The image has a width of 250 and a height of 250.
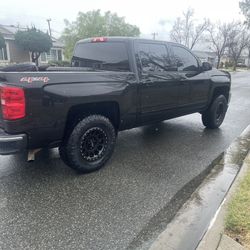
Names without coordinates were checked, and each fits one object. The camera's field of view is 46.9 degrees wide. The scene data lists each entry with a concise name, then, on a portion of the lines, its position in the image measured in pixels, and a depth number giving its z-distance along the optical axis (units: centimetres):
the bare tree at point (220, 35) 4384
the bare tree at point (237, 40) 4425
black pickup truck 319
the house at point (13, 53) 3197
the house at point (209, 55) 6622
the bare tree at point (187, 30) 4278
